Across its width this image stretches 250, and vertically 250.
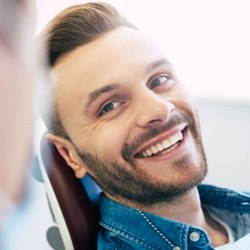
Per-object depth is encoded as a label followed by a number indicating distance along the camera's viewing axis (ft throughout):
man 2.87
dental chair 2.89
